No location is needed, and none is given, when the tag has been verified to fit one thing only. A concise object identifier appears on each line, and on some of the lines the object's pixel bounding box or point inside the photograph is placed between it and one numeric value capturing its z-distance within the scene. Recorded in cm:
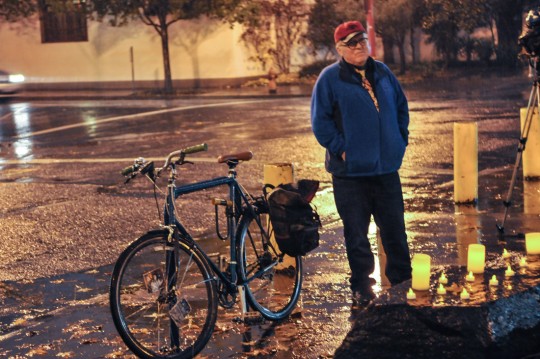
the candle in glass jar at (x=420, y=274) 838
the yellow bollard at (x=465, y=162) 1559
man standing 989
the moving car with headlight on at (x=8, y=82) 4140
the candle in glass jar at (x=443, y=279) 856
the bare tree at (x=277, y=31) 4809
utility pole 3720
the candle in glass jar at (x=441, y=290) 819
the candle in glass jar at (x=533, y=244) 919
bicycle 893
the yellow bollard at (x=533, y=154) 1708
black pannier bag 961
